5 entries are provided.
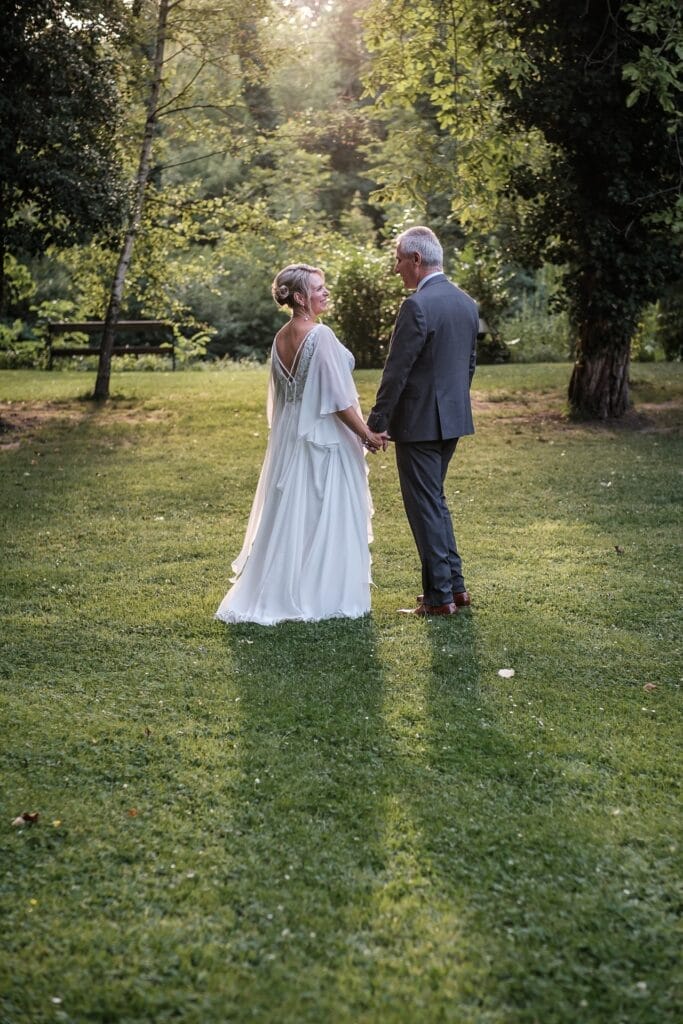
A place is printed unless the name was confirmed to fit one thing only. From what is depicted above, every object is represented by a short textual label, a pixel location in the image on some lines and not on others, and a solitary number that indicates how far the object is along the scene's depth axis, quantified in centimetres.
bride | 616
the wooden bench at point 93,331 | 1842
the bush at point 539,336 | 2117
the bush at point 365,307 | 1980
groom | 599
